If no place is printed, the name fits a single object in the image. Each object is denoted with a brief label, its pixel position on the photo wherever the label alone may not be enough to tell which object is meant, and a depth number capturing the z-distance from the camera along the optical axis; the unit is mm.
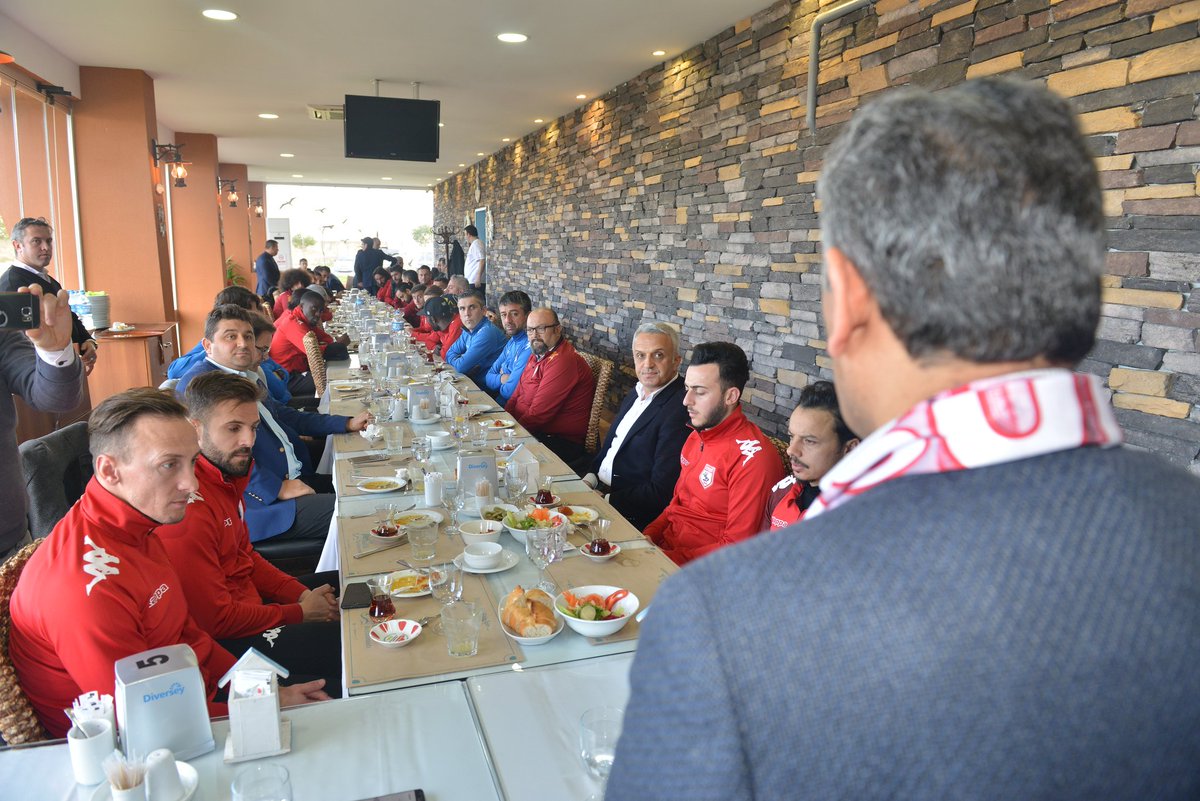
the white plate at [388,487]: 2914
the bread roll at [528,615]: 1757
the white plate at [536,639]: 1730
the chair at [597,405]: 4672
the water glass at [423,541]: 2201
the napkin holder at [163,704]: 1278
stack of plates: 6547
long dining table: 1300
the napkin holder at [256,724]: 1347
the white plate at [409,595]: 1972
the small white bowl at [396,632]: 1732
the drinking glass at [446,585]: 1928
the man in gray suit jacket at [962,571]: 544
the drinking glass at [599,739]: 1308
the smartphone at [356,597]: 1911
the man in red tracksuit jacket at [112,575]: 1514
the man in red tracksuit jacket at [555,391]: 4859
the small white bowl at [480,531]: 2354
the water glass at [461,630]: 1684
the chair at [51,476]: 2566
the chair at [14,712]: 1430
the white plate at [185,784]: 1232
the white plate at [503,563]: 2160
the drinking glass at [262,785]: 1210
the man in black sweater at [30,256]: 4512
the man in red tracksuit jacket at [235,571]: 2170
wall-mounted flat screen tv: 7027
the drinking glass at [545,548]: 2100
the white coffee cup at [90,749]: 1253
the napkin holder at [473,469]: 2633
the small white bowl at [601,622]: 1764
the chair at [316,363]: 5738
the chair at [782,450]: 2979
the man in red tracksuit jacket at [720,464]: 2787
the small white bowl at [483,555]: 2150
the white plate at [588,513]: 2553
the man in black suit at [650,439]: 3512
